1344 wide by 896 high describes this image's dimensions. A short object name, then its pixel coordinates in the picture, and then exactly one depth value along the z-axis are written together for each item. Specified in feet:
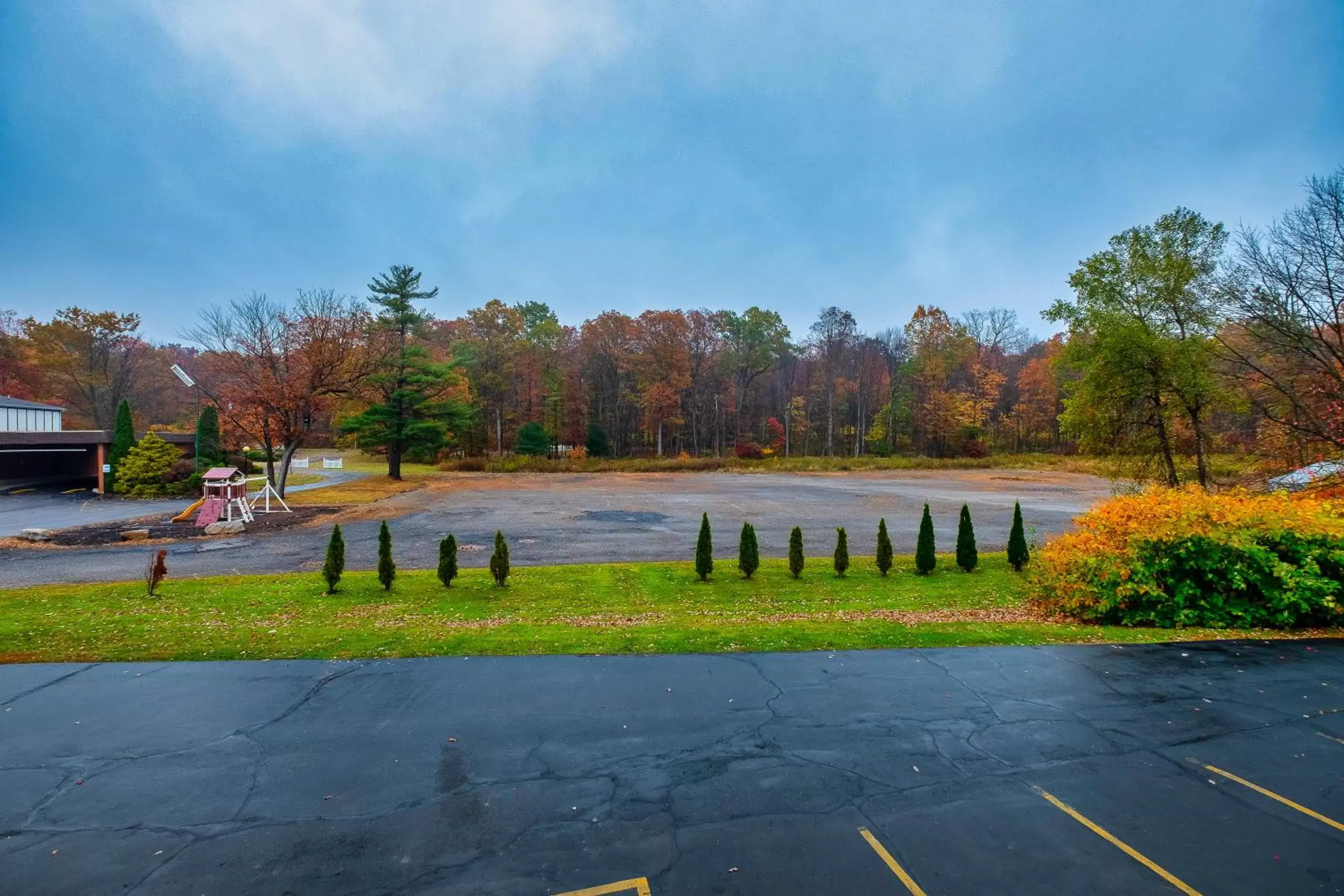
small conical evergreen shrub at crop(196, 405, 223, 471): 85.10
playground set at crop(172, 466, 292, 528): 54.34
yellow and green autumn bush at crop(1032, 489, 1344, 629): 22.86
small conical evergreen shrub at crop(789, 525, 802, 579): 34.04
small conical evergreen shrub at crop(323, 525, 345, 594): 28.66
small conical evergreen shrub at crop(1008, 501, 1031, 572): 37.24
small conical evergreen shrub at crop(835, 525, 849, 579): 34.58
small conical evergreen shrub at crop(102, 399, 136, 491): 79.97
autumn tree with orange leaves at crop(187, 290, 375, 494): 75.15
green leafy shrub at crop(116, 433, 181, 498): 78.02
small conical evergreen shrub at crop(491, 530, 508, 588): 30.48
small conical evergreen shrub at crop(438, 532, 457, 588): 30.09
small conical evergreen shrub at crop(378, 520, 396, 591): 29.17
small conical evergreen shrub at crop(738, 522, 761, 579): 33.63
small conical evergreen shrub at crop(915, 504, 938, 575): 35.81
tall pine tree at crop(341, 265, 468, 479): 107.34
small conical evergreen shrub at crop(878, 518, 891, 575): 35.22
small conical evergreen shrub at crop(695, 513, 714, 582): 33.65
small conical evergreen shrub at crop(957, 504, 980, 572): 36.63
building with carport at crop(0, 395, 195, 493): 78.95
